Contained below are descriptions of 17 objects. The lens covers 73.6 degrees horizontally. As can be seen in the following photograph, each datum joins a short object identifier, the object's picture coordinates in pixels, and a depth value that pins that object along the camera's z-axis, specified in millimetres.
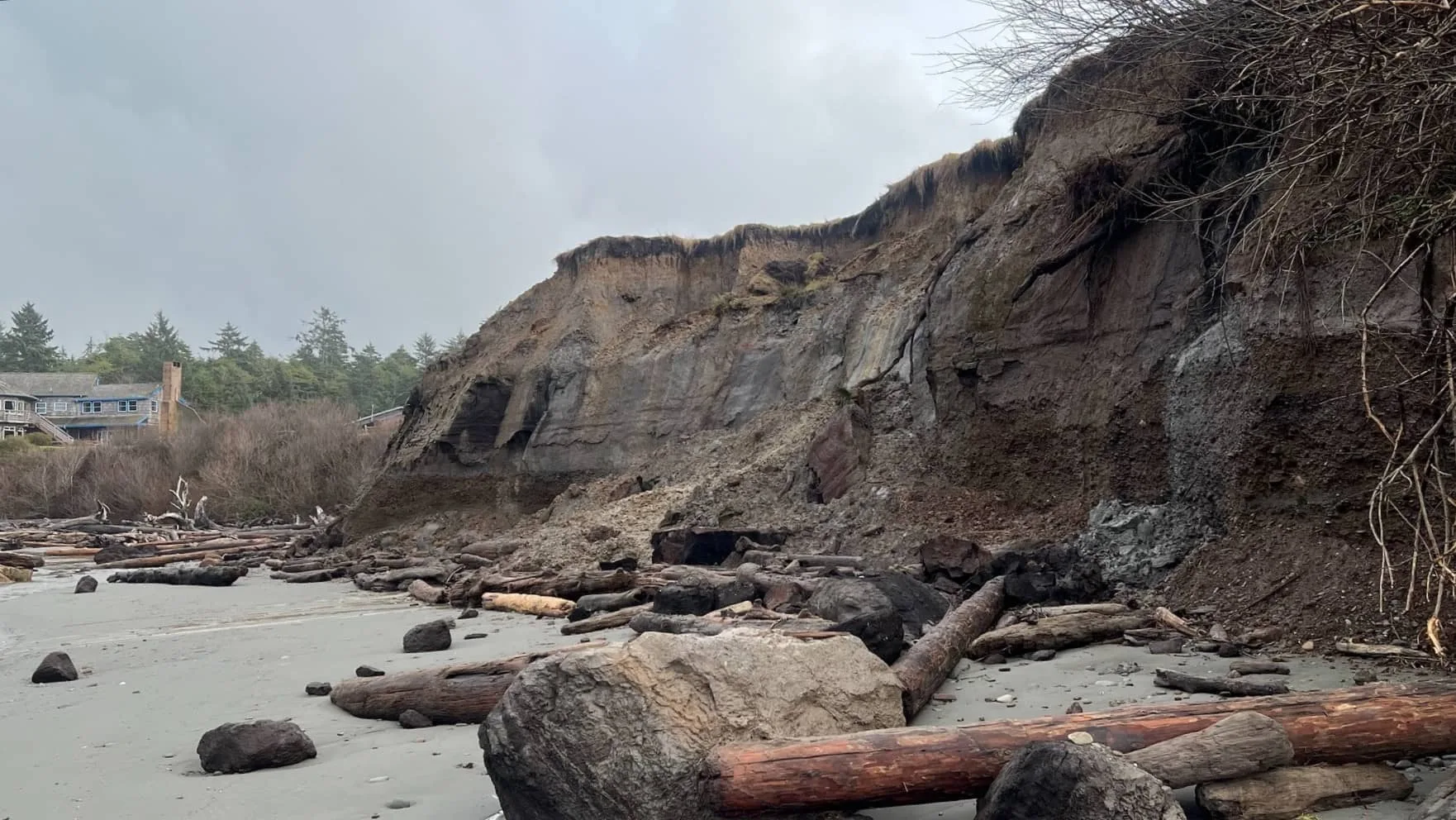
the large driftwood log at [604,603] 9602
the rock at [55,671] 7383
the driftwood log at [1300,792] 3125
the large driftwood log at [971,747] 3254
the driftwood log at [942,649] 4973
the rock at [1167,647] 6023
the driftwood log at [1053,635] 6305
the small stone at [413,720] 5242
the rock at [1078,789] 2734
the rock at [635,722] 3438
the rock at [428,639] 7973
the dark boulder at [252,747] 4461
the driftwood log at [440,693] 5238
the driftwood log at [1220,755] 3174
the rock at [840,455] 14469
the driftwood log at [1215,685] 4562
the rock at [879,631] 5449
